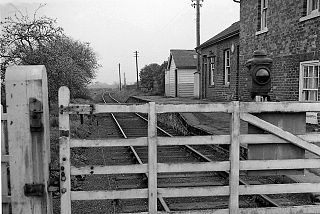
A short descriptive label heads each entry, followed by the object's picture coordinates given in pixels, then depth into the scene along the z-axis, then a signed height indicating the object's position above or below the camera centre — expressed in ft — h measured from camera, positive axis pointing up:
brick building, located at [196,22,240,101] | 68.95 +4.36
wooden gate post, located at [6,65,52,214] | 12.07 -1.76
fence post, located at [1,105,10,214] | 12.44 -3.18
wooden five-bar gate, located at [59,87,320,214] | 12.88 -2.72
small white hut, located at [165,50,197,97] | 124.98 +4.56
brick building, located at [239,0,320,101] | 39.45 +5.83
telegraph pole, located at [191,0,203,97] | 112.68 +22.87
